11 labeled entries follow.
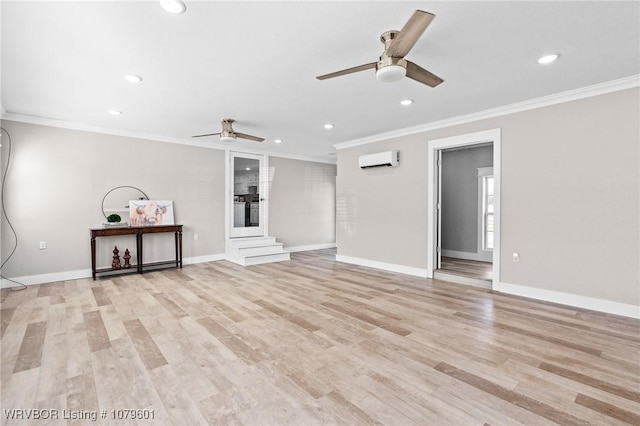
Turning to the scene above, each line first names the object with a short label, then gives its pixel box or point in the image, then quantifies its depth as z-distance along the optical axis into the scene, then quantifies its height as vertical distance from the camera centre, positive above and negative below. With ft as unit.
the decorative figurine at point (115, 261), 16.67 -2.96
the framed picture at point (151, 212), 17.51 -0.16
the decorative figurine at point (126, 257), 16.94 -2.81
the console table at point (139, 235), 15.53 -1.45
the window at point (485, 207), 20.77 +0.27
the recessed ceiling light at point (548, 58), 8.79 +4.67
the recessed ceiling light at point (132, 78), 10.11 +4.63
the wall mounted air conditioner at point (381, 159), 17.56 +3.15
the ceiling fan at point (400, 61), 6.25 +3.81
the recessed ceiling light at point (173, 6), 6.40 +4.55
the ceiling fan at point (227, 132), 14.98 +4.00
